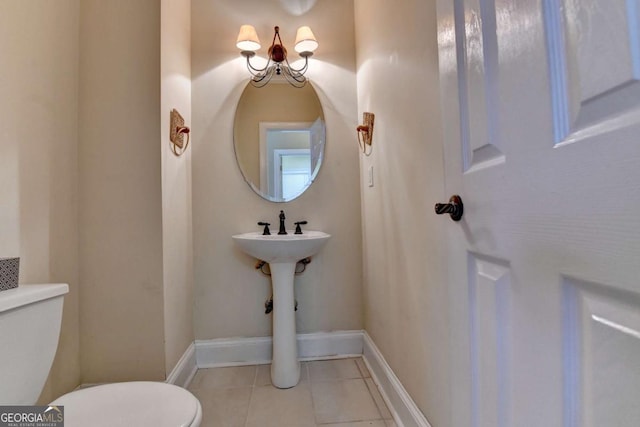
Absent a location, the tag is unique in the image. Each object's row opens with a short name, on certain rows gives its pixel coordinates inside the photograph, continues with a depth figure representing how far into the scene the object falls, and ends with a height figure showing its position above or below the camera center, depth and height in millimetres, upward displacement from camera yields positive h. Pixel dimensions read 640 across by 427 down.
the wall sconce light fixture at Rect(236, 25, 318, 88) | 1863 +1108
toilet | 765 -442
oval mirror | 1966 +565
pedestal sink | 1584 -340
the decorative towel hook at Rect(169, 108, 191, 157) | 1573 +515
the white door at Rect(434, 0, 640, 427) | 330 +6
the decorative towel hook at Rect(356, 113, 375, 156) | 1708 +535
